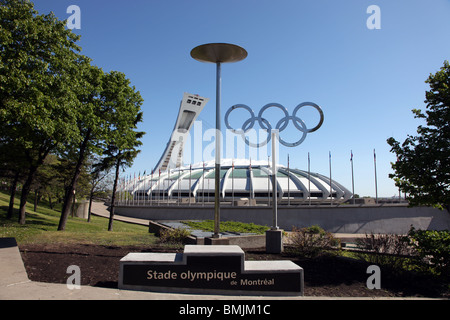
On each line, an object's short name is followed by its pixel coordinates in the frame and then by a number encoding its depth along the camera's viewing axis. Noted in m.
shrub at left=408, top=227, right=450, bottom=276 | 9.20
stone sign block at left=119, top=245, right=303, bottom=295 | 7.39
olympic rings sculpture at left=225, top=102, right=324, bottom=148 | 15.93
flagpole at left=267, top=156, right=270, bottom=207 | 48.92
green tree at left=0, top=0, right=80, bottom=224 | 13.95
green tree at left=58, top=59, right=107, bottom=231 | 18.91
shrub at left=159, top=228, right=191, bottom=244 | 14.53
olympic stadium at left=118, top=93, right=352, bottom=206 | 49.50
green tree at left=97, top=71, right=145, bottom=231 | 20.91
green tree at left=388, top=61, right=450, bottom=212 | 10.47
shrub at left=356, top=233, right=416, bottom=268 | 10.05
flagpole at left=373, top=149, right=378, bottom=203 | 48.62
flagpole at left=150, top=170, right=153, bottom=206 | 55.17
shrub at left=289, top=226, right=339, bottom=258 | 11.89
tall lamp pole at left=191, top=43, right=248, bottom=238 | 11.91
